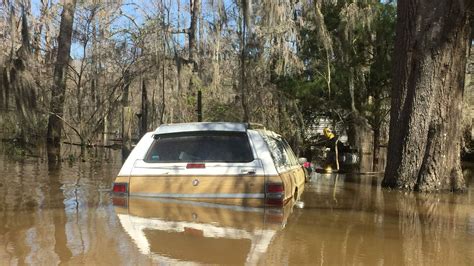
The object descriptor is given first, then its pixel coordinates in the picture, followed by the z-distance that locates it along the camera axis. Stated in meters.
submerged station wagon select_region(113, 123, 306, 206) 6.62
